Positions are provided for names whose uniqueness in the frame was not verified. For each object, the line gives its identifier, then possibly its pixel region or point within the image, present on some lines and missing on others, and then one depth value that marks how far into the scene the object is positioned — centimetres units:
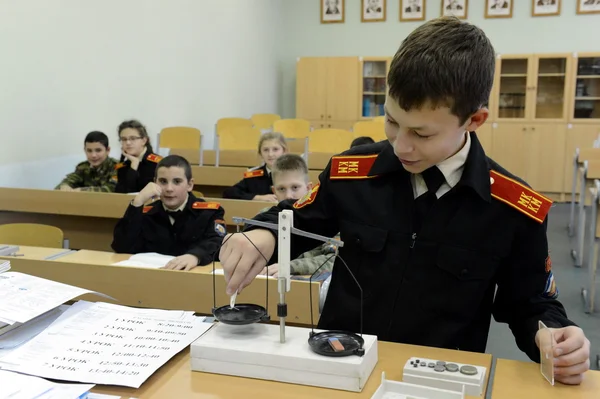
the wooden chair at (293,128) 691
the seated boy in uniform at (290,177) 299
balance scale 93
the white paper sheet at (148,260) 198
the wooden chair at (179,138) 573
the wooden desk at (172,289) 165
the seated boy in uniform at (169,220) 286
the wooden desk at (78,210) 321
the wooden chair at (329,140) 578
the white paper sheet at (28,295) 114
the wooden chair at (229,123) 685
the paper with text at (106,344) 99
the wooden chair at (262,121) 792
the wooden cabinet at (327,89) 878
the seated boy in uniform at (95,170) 434
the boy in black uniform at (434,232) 97
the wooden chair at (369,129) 600
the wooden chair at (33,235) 272
